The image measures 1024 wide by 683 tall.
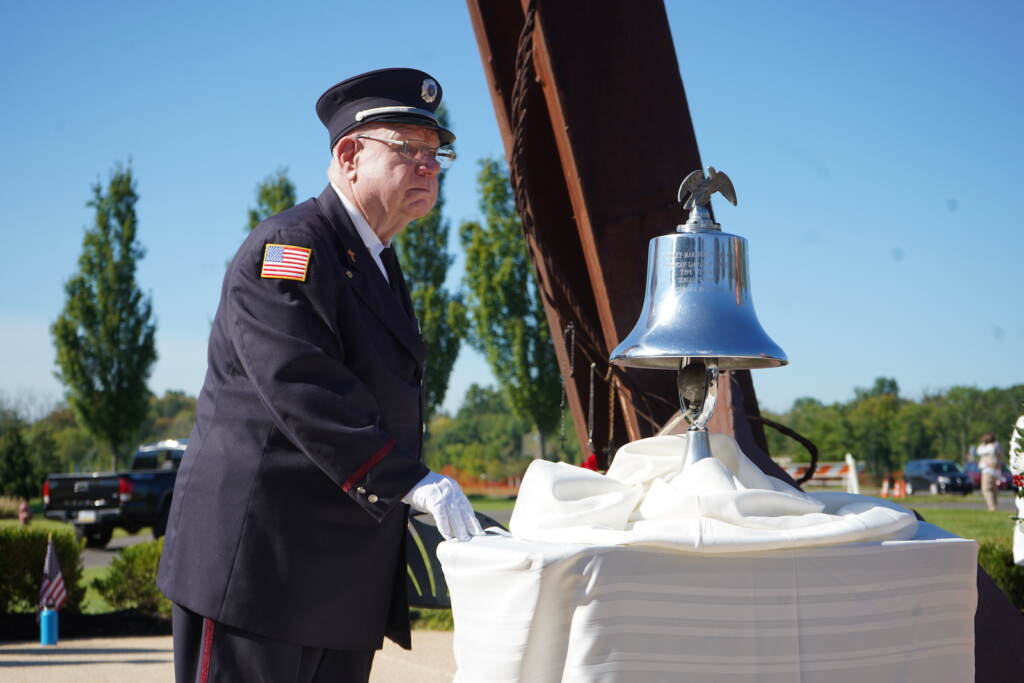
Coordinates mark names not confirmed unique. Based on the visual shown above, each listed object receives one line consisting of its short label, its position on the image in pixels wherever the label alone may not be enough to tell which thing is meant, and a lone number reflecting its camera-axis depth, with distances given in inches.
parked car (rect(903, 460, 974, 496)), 1233.4
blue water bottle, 264.7
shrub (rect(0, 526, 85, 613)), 288.7
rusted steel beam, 135.8
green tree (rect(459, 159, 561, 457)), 997.8
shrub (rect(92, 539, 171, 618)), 301.0
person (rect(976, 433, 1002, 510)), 671.8
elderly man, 80.2
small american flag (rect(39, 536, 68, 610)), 267.3
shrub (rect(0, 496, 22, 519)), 878.4
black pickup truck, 570.6
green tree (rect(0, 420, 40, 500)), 1019.3
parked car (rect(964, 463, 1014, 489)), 1301.7
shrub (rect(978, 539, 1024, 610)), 235.1
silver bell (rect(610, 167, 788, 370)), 82.3
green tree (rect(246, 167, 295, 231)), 1079.6
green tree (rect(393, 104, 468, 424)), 1016.2
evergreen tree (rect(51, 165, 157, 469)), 1029.2
